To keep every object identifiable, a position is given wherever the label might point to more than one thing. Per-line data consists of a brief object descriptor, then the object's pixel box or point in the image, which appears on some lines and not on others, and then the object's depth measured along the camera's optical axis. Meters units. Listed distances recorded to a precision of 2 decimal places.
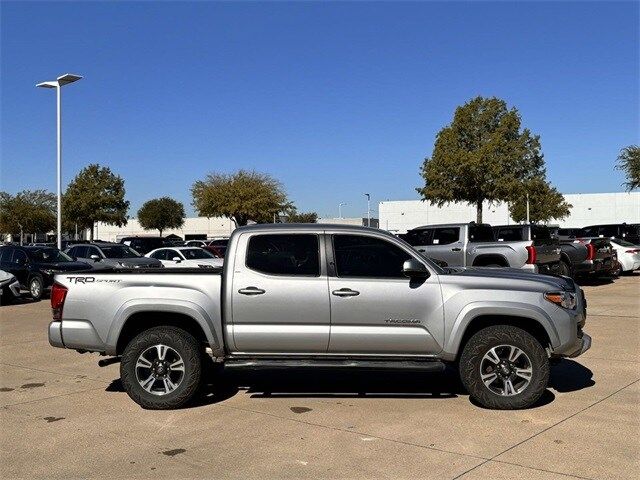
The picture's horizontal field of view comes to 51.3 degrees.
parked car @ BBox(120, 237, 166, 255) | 31.87
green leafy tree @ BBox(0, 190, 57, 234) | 66.56
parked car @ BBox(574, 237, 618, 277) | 19.78
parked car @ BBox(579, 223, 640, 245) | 27.70
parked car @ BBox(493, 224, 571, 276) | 16.49
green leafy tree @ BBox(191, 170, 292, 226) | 58.19
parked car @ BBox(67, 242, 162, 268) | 21.62
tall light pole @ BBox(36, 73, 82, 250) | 25.28
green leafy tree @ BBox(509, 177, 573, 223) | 57.71
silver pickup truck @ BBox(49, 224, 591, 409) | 6.52
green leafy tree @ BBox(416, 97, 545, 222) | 37.84
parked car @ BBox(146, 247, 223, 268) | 21.75
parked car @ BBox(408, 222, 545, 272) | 16.11
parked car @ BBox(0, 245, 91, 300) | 19.44
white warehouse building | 68.44
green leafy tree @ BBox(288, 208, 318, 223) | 92.75
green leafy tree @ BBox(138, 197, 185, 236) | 85.00
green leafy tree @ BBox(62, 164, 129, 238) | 53.75
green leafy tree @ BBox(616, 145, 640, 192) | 36.22
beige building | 94.94
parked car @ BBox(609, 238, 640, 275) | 23.97
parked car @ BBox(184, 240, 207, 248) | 36.19
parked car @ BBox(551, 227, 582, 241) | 28.63
